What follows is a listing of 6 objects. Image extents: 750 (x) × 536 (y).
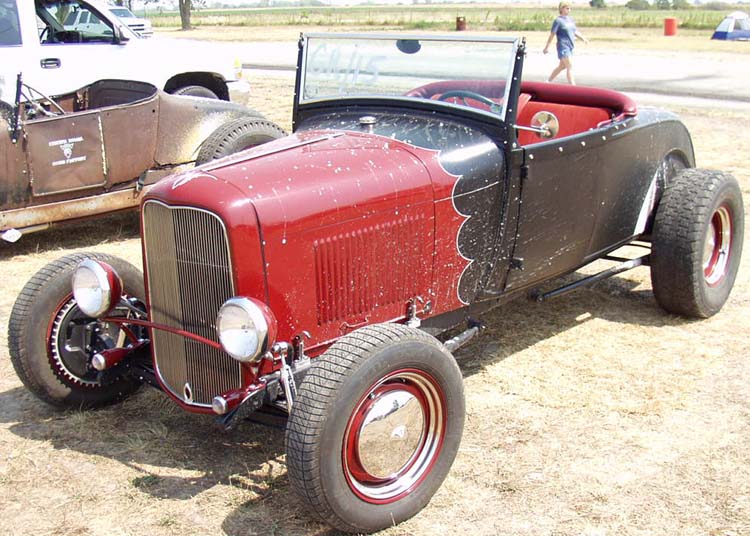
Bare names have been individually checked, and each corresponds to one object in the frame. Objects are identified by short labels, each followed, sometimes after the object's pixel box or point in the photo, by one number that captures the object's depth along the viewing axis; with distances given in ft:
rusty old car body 20.39
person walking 46.24
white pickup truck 26.23
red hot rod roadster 10.18
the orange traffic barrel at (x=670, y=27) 106.73
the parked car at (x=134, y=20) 37.15
